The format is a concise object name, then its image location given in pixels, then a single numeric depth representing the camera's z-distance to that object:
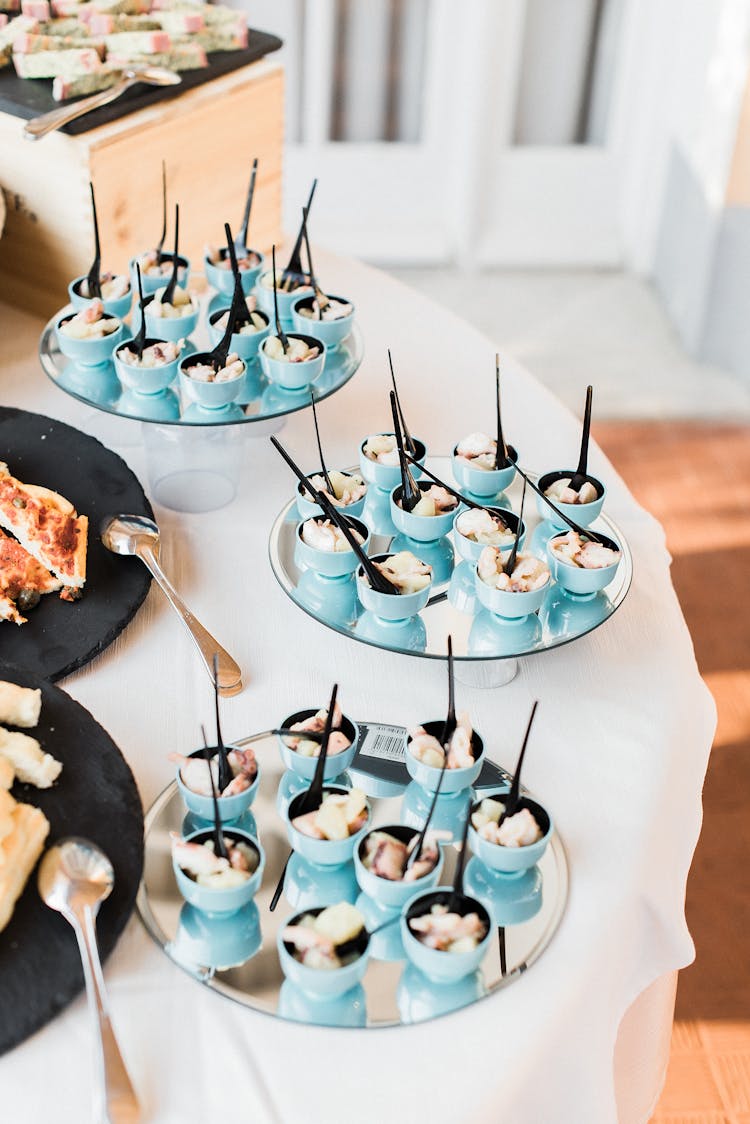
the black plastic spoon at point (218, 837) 0.77
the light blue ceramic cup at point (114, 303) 1.26
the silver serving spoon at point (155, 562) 1.00
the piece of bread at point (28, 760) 0.86
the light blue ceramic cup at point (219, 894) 0.76
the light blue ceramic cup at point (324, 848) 0.79
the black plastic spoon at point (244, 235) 1.31
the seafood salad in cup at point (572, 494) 1.09
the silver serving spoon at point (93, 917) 0.69
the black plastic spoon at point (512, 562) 0.99
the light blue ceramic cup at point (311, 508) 1.06
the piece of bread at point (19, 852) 0.76
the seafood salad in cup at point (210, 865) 0.77
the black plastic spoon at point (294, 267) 1.35
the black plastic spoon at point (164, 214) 1.33
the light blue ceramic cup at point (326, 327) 1.28
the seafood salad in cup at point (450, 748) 0.86
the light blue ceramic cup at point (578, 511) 1.07
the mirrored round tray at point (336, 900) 0.74
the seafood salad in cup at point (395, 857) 0.77
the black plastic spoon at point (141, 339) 1.19
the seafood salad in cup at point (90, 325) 1.21
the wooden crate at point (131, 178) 1.39
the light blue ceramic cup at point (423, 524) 1.05
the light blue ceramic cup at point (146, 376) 1.17
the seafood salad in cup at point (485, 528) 1.03
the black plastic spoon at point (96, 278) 1.28
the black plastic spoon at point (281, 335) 1.22
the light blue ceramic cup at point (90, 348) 1.20
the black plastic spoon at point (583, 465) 1.07
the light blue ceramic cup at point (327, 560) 1.00
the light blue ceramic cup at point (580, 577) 1.00
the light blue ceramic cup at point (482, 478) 1.11
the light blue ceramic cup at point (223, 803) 0.82
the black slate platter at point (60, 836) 0.74
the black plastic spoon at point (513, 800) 0.81
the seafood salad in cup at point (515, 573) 0.98
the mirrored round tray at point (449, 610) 0.97
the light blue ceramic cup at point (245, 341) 1.24
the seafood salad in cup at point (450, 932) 0.74
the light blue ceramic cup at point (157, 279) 1.30
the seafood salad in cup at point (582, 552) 1.01
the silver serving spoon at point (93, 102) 1.31
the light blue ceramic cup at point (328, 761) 0.86
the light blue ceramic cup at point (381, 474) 1.11
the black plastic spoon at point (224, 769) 0.83
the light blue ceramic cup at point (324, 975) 0.73
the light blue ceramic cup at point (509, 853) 0.80
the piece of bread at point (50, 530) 1.06
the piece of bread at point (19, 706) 0.90
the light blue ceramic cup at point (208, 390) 1.16
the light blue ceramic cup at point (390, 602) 0.96
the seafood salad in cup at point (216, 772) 0.83
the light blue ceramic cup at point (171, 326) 1.24
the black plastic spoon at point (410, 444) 1.13
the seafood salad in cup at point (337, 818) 0.80
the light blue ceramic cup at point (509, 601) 0.97
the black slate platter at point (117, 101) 1.37
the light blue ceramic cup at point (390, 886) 0.76
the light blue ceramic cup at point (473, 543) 1.02
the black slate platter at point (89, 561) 1.01
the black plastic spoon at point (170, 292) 1.25
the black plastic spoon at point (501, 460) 1.13
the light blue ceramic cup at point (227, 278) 1.35
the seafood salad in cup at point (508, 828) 0.81
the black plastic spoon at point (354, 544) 0.96
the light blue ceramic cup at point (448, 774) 0.85
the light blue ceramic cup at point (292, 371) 1.20
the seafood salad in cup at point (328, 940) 0.74
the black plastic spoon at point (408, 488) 1.07
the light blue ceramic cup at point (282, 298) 1.32
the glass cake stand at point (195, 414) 1.17
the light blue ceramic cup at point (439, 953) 0.74
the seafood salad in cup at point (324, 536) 1.01
